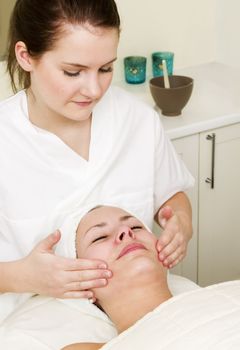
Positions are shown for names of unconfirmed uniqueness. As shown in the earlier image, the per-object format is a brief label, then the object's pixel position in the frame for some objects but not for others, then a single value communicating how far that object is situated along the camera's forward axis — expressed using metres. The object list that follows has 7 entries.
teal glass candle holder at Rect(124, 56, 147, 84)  2.39
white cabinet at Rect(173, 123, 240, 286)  2.11
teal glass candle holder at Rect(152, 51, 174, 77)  2.44
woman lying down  1.15
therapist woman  1.34
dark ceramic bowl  2.03
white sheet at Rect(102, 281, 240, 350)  1.13
